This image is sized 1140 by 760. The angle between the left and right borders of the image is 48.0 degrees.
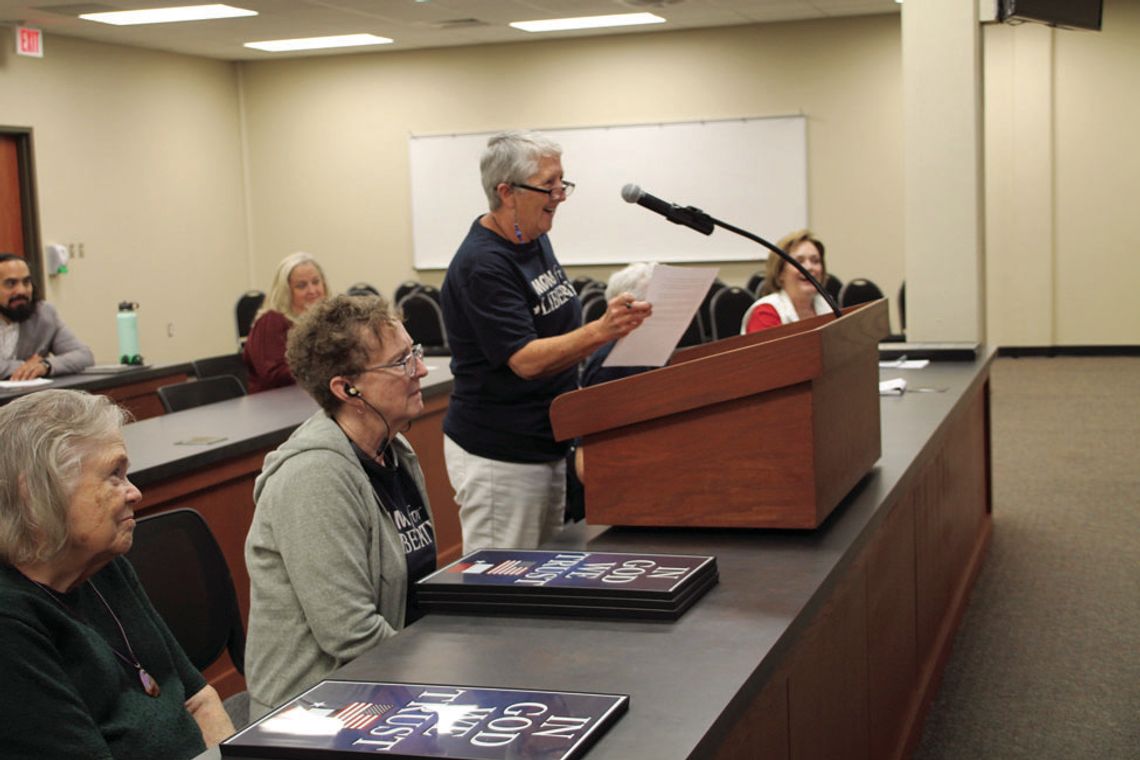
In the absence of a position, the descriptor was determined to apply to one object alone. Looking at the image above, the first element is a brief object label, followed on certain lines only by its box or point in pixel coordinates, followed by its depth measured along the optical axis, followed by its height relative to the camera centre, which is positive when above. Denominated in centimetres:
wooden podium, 215 -33
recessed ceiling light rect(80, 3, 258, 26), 943 +188
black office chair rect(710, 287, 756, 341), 812 -41
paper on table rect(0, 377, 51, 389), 566 -49
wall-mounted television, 515 +92
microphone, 229 +6
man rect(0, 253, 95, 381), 615 -30
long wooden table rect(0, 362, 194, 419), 605 -57
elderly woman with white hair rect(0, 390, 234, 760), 160 -46
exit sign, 954 +172
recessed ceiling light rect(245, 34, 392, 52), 1129 +194
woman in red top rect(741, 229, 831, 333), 484 -20
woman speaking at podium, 293 -23
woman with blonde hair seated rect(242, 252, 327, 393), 530 -23
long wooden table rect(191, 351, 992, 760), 155 -53
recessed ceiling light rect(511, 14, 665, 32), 1069 +192
